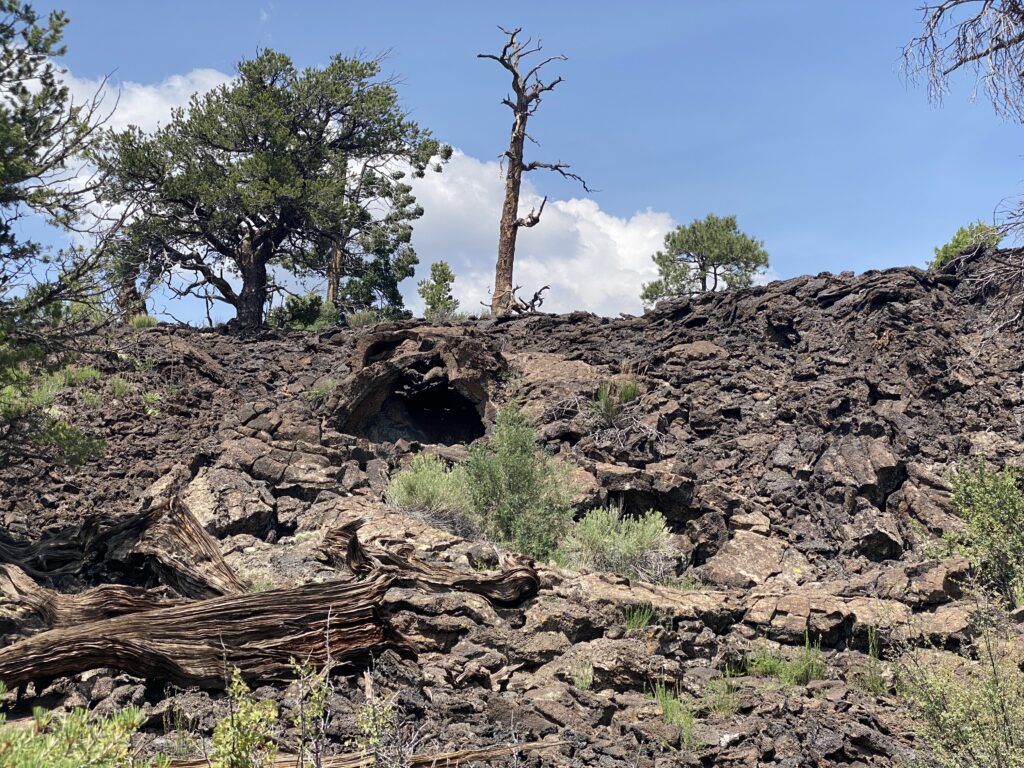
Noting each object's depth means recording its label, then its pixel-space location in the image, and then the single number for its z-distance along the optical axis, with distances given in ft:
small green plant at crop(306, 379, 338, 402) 50.70
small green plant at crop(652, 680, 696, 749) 21.89
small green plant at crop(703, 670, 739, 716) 24.12
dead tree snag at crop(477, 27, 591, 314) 76.13
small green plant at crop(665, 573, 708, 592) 35.01
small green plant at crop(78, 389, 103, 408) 37.29
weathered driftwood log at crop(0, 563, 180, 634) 24.16
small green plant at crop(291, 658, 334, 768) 12.11
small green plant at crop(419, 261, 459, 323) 75.05
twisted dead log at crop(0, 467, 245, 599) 28.55
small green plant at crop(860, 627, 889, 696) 26.78
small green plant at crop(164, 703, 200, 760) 17.76
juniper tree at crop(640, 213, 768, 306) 97.50
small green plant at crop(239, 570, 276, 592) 30.04
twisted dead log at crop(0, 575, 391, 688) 21.38
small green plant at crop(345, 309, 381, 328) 69.26
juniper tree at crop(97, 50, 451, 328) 69.21
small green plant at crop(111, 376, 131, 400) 50.26
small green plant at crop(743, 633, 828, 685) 27.32
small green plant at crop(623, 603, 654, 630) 28.30
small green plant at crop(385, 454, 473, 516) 38.52
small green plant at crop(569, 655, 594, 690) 24.31
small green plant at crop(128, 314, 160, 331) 61.21
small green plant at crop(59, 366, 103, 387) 32.89
